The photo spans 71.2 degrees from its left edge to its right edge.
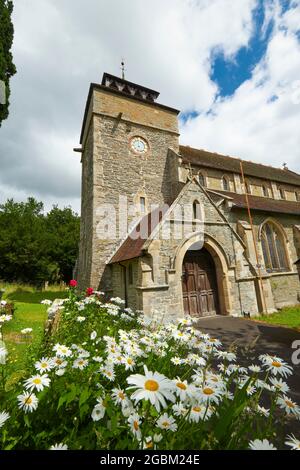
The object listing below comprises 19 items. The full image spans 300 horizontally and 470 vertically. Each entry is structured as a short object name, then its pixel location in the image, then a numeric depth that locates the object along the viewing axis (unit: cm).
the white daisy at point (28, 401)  167
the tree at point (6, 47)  1077
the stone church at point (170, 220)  927
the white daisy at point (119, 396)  166
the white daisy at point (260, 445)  127
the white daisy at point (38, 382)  180
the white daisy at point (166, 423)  153
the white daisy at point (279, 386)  187
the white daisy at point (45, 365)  203
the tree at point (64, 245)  3166
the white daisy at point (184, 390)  162
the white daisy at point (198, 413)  162
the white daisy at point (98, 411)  160
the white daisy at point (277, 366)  198
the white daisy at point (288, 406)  165
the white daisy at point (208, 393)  165
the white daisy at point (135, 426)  146
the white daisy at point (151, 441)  149
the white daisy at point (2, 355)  185
